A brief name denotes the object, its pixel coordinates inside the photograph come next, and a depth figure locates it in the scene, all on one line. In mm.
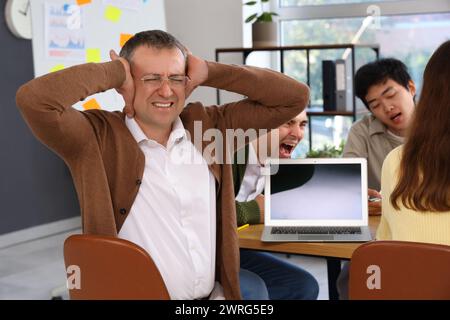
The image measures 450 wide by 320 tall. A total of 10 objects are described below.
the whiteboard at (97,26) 3035
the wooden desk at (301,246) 2004
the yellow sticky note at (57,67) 3088
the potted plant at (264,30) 4434
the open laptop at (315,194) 2227
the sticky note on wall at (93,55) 3250
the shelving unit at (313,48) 4074
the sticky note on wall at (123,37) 3412
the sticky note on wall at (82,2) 3207
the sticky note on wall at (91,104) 3178
